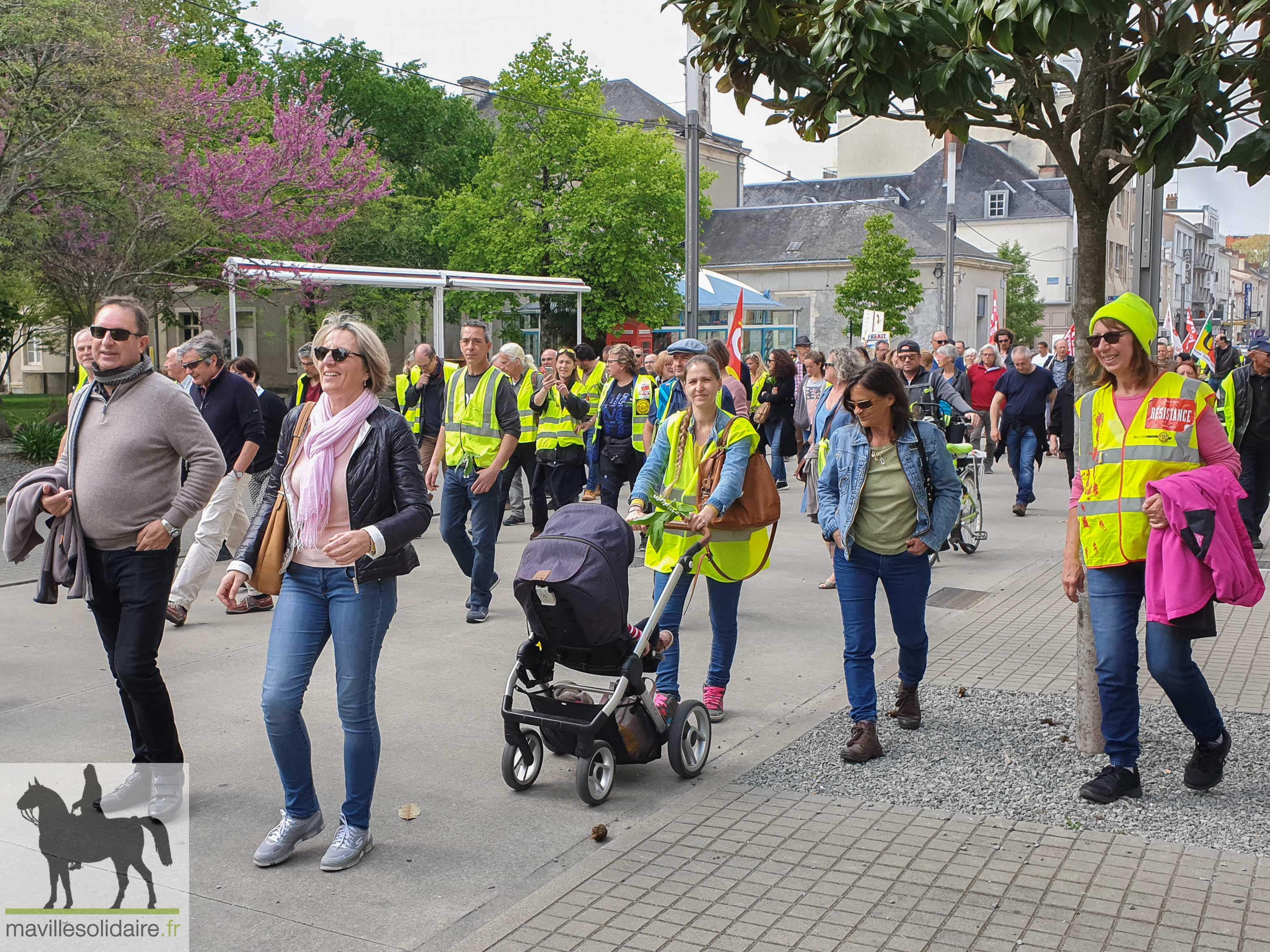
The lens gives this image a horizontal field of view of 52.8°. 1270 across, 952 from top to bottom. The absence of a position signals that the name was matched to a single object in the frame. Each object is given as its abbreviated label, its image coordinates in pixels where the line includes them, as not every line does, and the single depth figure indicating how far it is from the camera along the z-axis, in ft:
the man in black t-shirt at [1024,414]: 46.52
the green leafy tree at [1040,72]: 14.34
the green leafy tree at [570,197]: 133.90
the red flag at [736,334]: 56.54
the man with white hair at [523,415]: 31.23
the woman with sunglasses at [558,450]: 38.58
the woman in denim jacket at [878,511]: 17.94
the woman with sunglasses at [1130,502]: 15.11
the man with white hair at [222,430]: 27.09
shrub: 59.67
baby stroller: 15.53
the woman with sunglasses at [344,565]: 13.79
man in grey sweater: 15.05
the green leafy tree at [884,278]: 142.72
